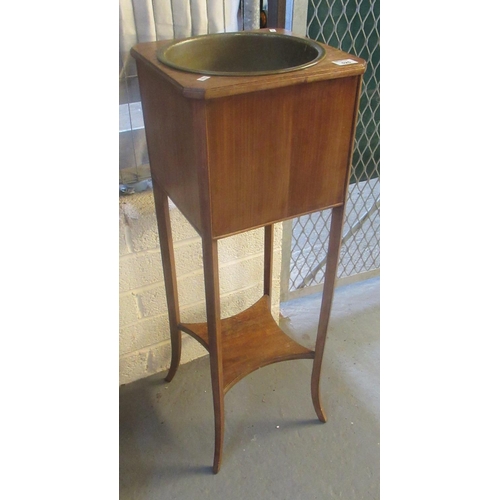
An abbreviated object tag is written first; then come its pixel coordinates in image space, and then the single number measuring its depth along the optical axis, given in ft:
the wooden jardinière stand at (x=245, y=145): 2.88
